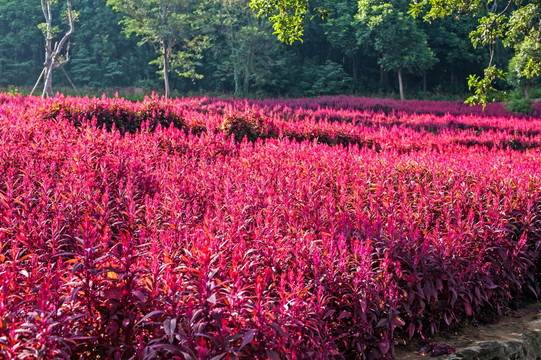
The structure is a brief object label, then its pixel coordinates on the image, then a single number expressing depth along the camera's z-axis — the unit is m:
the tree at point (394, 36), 34.41
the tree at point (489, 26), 9.67
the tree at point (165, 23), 27.39
